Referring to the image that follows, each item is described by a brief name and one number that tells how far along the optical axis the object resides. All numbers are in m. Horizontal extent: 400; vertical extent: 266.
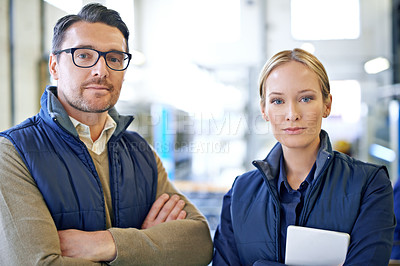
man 1.22
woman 1.26
